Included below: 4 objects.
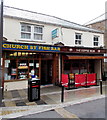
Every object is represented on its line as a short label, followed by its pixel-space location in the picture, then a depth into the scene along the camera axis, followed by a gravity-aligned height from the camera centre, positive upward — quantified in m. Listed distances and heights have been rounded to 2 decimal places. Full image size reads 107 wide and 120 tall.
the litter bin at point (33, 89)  6.57 -1.48
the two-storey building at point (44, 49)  9.19 +1.14
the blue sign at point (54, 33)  9.96 +2.60
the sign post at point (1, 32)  7.04 +1.89
